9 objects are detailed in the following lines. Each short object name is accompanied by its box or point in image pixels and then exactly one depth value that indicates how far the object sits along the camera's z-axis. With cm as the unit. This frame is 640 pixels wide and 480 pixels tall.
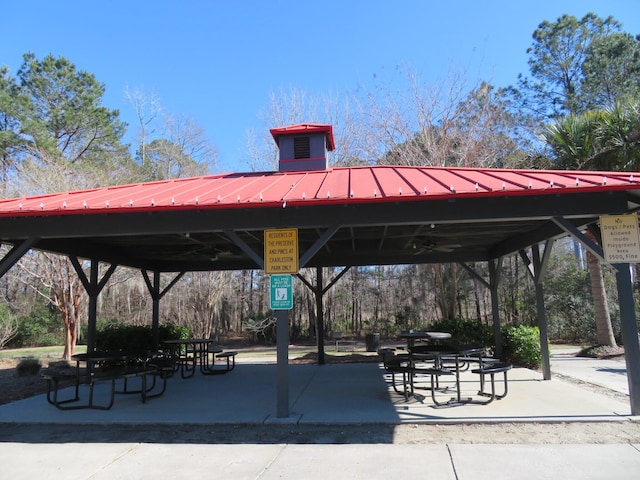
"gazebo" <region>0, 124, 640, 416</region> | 562
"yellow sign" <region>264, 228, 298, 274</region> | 608
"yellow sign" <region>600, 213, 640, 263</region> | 576
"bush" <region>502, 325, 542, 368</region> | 1038
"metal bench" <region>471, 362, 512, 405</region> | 624
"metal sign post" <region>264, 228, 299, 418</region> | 603
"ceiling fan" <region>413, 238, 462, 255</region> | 882
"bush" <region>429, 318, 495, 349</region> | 1202
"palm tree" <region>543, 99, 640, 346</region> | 1148
